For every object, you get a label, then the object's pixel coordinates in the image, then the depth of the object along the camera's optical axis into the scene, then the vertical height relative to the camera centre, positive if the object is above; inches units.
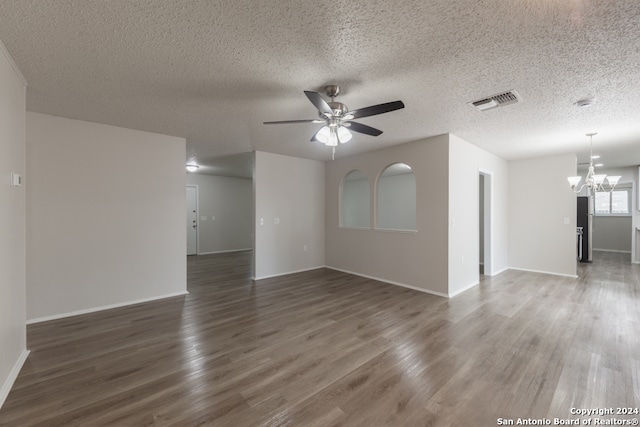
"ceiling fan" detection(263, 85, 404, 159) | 84.9 +34.3
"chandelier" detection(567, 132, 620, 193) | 164.4 +20.8
